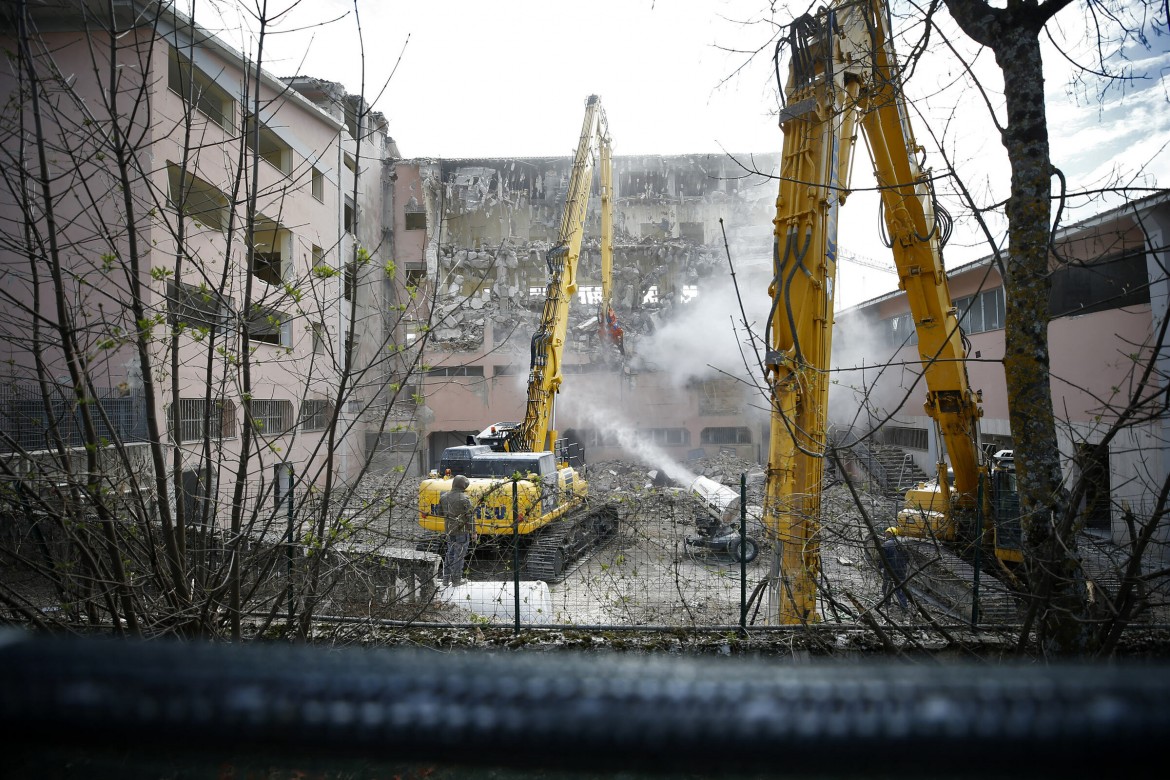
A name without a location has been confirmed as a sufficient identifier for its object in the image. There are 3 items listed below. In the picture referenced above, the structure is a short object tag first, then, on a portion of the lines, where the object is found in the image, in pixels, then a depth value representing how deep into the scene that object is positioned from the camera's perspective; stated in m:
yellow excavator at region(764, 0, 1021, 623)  5.70
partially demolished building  31.17
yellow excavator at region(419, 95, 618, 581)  11.40
